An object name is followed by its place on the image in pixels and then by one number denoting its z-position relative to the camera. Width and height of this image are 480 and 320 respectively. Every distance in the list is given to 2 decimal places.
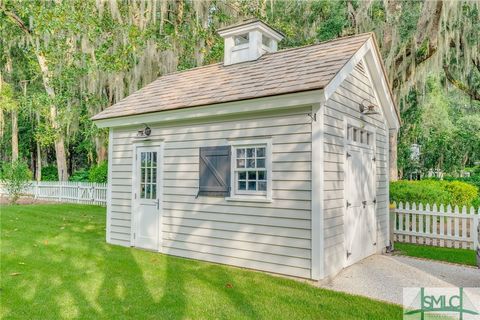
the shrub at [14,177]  13.66
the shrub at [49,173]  25.50
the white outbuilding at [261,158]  5.10
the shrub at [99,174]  14.96
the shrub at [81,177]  20.47
